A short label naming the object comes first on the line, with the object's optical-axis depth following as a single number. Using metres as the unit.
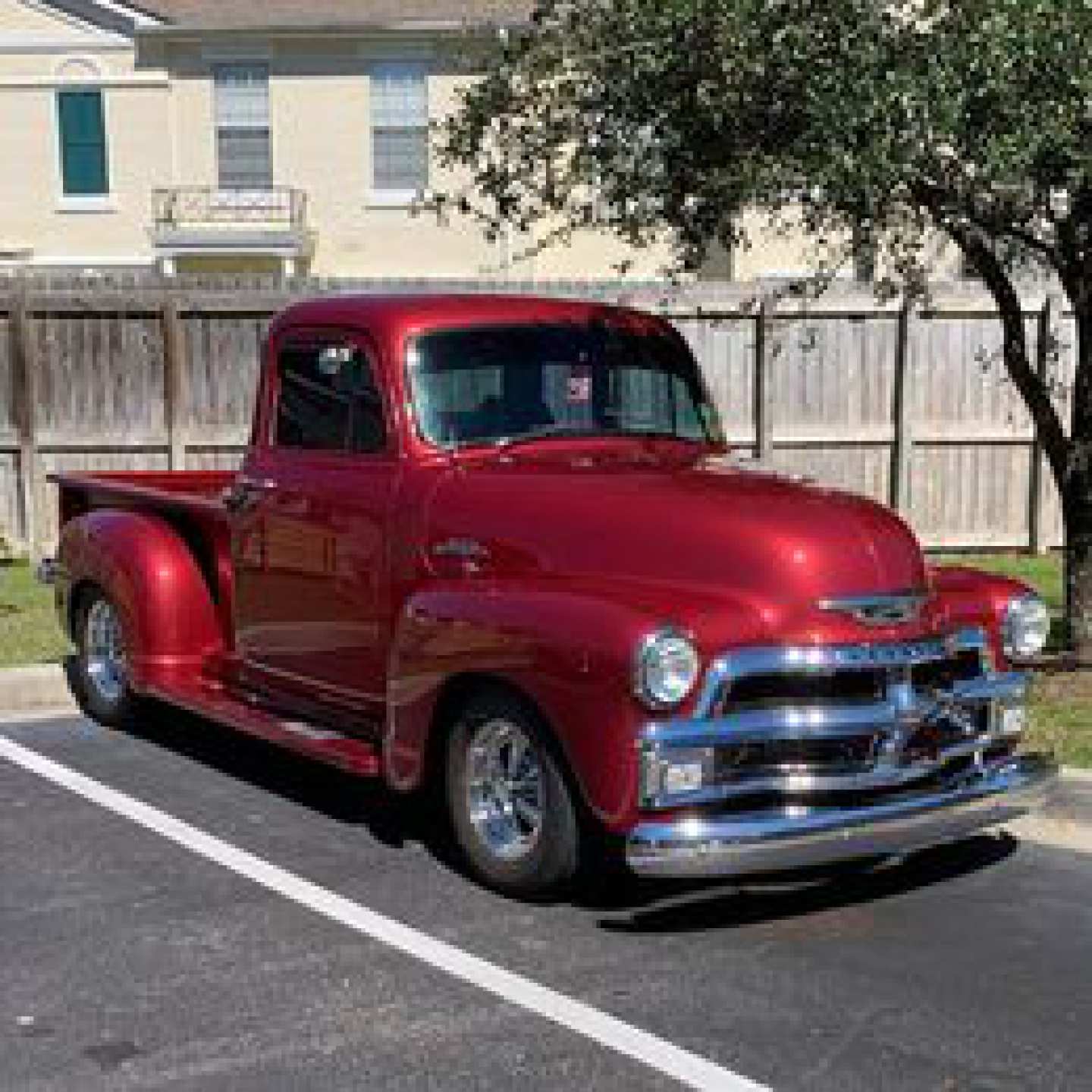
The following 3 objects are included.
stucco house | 28.67
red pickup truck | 5.02
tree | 6.09
